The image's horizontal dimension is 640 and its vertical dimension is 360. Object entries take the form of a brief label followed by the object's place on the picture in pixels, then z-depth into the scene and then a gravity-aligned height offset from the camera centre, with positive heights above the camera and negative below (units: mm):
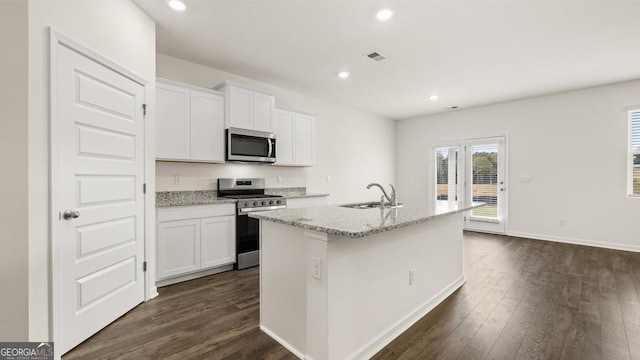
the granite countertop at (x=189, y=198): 3116 -236
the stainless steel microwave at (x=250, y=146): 3614 +462
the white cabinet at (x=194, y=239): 2934 -671
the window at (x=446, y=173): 6344 +136
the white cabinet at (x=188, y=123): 3100 +673
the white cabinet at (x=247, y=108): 3604 +984
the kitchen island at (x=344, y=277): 1592 -663
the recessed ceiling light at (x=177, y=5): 2412 +1545
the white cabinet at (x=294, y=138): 4344 +680
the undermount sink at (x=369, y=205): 2614 -263
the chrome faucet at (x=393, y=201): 2613 -207
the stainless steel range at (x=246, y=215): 3482 -447
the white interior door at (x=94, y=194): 1817 -110
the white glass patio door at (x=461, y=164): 6176 +332
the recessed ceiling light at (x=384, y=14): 2523 +1528
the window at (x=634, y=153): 4352 +401
